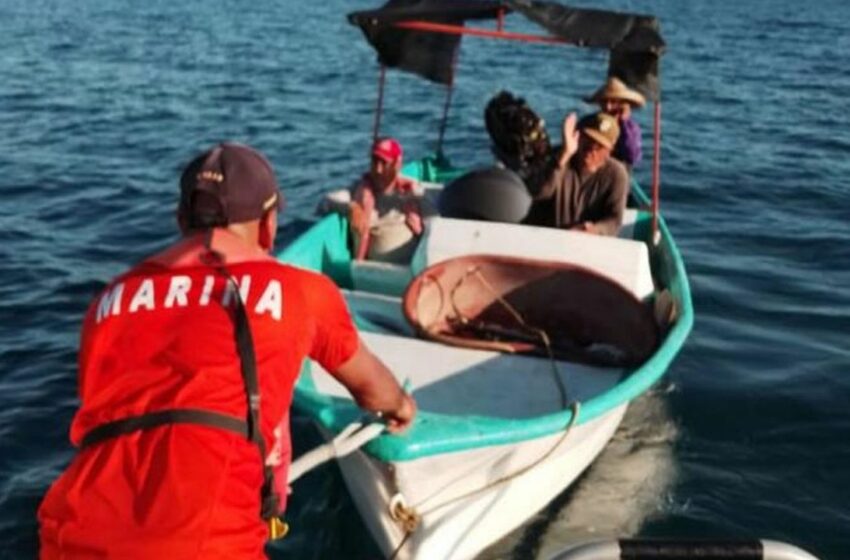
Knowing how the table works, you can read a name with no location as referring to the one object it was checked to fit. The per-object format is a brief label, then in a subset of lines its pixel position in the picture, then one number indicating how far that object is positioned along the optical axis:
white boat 5.30
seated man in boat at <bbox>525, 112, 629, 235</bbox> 7.91
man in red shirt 3.06
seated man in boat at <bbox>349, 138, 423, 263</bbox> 8.30
